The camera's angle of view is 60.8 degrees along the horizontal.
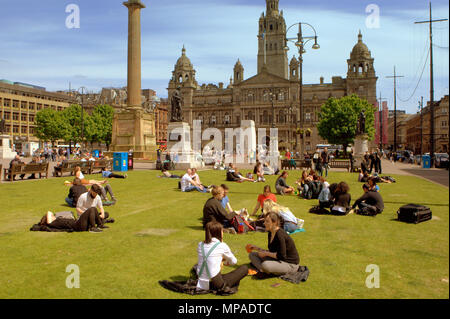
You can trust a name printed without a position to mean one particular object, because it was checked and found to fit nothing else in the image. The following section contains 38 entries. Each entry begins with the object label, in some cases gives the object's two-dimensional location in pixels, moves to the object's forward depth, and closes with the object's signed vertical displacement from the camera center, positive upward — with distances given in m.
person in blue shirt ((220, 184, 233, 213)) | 10.67 -1.43
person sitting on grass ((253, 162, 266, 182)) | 20.80 -1.19
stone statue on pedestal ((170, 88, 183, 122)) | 27.98 +3.08
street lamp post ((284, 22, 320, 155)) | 25.03 +7.18
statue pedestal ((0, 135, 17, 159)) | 44.62 +0.26
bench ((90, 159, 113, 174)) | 24.81 -0.93
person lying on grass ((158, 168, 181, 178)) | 21.80 -1.38
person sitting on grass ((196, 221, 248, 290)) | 5.54 -1.70
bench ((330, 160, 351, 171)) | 33.06 -1.20
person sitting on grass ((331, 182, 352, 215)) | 11.16 -1.51
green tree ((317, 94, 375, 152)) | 67.25 +5.48
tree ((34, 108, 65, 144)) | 75.44 +5.14
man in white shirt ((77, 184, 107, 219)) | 9.66 -1.27
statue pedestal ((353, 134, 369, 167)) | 30.66 +0.35
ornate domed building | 101.44 +17.29
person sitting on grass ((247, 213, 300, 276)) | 6.12 -1.71
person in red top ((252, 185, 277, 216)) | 10.47 -1.27
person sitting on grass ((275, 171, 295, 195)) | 15.59 -1.51
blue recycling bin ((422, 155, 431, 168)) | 33.75 -0.97
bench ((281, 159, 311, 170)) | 28.92 -1.02
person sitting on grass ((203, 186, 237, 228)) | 8.99 -1.43
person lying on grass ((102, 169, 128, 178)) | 20.38 -1.28
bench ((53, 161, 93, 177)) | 22.14 -0.97
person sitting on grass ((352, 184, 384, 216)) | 11.05 -1.59
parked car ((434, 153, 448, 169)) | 33.11 -0.92
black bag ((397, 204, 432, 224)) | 9.96 -1.68
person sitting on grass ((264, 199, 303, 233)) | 8.95 -1.59
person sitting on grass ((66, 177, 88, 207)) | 11.72 -1.20
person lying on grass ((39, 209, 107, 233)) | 8.98 -1.69
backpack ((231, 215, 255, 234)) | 9.06 -1.75
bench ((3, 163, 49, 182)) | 19.68 -0.97
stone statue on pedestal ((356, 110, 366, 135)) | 31.15 +2.13
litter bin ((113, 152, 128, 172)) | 25.59 -0.68
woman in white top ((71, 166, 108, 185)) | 13.38 -1.00
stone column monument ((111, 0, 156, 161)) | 32.81 +3.21
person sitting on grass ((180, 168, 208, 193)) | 15.98 -1.40
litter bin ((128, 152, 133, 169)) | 26.16 -0.62
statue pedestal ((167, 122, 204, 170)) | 28.17 +0.42
